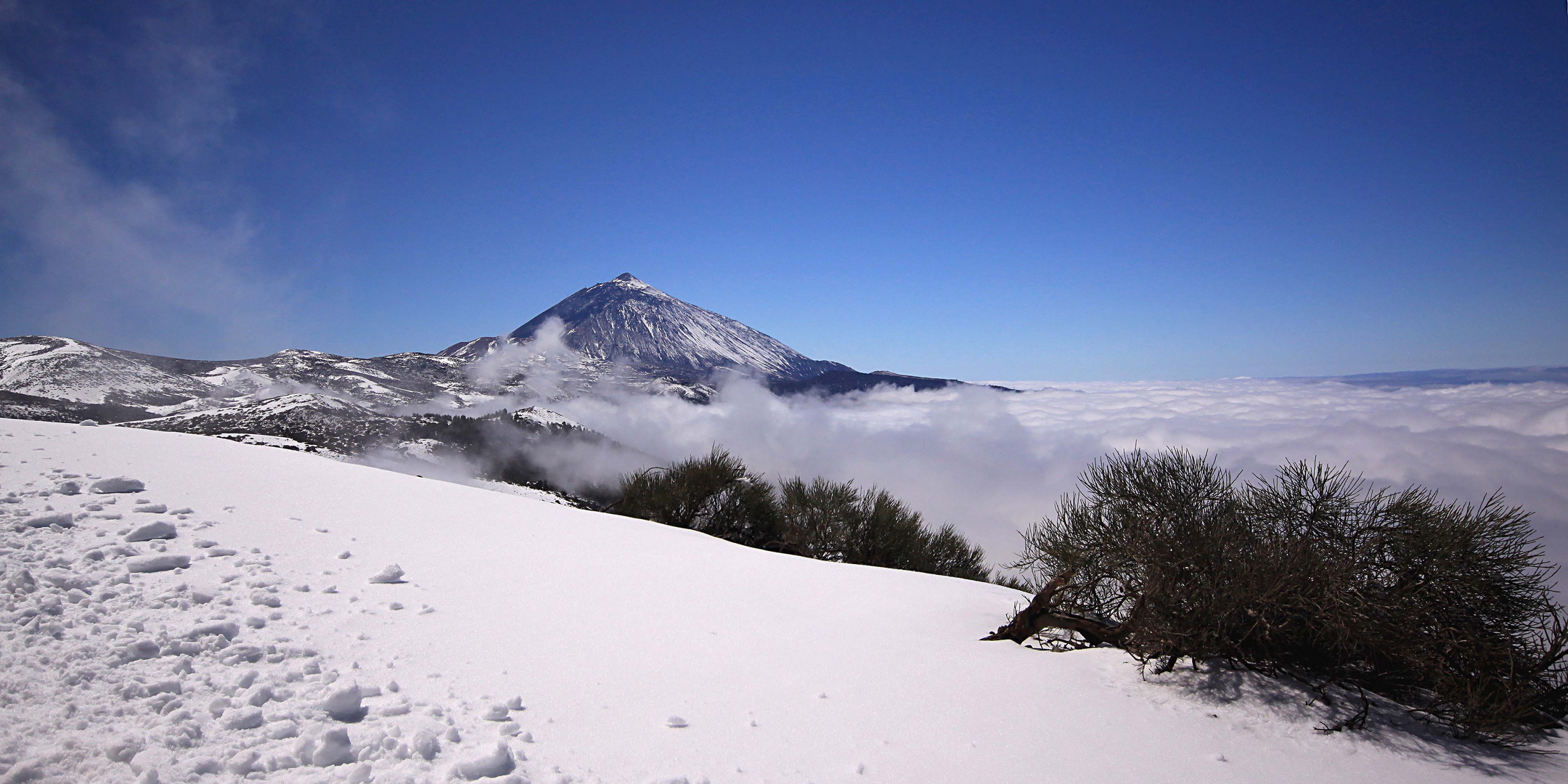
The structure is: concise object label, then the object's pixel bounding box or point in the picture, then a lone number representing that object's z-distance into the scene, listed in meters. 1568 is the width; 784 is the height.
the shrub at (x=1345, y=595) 4.20
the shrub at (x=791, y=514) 16.55
